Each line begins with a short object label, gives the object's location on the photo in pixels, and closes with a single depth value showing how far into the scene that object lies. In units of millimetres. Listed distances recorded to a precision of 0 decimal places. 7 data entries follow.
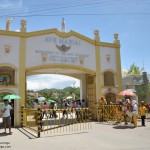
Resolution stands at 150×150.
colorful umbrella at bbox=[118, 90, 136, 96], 12764
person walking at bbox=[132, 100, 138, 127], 11183
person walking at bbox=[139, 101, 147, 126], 11513
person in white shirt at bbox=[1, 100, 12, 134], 9461
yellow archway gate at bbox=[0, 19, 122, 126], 12622
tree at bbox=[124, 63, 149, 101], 18387
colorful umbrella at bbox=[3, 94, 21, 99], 10859
